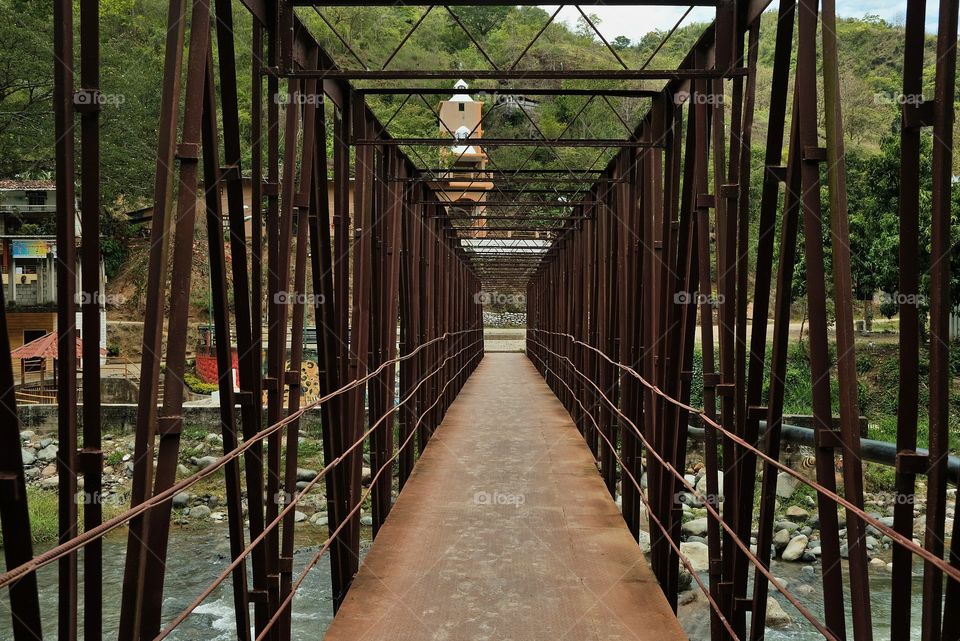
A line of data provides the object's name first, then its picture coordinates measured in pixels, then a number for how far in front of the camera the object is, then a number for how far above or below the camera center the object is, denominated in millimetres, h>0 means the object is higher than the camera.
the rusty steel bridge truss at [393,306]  3047 -21
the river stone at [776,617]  11523 -3996
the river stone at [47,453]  24500 -4132
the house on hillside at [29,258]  31203 +1524
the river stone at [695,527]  16578 -4132
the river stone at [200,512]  19531 -4541
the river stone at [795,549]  15719 -4278
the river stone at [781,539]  16283 -4243
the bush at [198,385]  31625 -2954
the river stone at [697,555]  13117 -3649
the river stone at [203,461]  23633 -4166
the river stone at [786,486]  19594 -3967
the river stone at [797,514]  18172 -4223
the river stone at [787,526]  17234 -4245
